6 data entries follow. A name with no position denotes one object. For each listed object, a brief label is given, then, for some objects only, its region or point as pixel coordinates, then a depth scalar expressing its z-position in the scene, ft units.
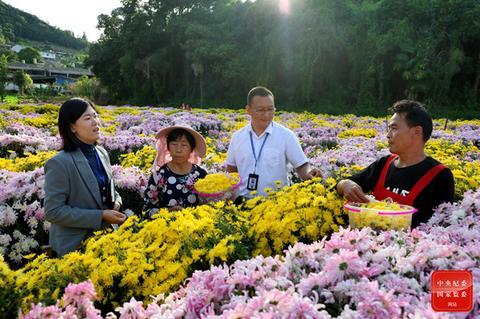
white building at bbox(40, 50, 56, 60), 485.97
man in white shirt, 13.89
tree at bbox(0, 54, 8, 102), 146.72
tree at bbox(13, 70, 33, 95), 184.85
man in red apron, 10.02
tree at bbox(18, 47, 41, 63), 367.04
